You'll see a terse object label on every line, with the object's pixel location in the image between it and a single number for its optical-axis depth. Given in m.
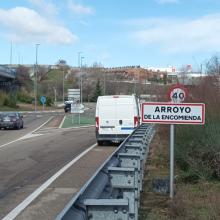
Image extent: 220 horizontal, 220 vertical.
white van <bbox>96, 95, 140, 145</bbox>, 23.83
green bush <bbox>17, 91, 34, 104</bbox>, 118.46
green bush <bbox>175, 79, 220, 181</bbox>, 11.17
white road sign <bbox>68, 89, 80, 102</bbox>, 46.81
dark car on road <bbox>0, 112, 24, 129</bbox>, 41.47
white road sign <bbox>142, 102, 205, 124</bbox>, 10.44
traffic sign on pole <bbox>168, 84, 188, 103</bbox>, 11.03
